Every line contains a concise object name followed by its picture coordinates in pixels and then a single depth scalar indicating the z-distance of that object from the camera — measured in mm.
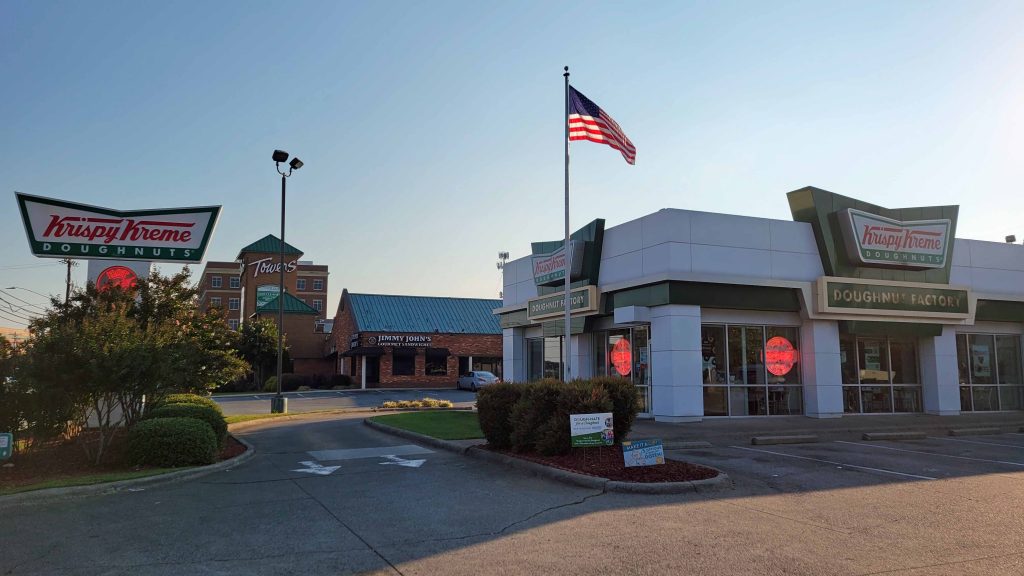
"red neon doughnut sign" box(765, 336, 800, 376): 21078
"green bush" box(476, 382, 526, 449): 14094
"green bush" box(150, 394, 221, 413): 16530
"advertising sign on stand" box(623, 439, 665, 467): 10891
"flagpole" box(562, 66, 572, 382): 17578
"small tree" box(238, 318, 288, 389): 52503
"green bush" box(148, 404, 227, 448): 14211
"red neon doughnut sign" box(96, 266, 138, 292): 18469
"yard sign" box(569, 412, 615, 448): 11664
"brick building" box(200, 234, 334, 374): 61844
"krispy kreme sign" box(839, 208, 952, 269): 21516
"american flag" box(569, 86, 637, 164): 18172
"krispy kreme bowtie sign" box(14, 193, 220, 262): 18266
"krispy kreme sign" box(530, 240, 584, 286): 22797
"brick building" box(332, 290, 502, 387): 52938
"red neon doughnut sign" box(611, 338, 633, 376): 21781
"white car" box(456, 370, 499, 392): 47872
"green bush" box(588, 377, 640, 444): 12781
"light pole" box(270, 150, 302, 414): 26031
